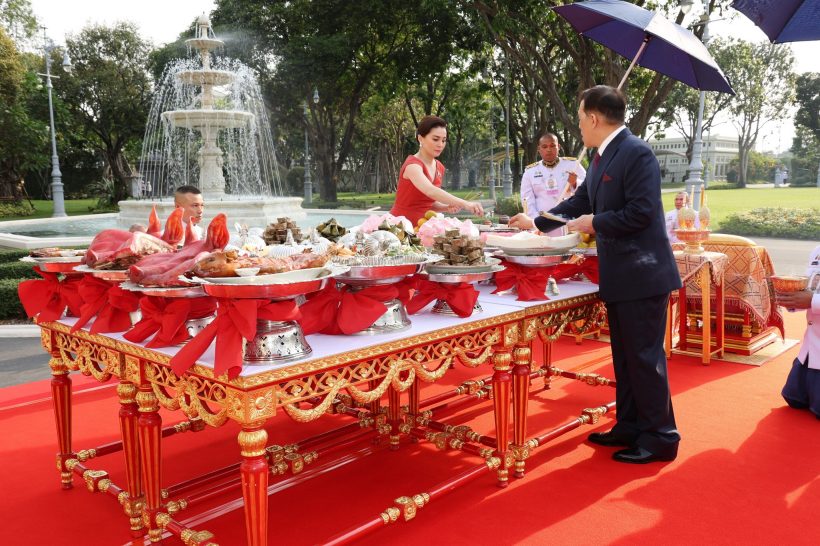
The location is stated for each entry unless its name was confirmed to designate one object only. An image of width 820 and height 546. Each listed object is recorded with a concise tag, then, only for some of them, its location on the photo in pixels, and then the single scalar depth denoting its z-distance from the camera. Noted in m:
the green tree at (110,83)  25.11
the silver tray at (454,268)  2.81
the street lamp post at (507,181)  21.99
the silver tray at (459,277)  2.77
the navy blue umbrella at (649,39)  3.70
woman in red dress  3.94
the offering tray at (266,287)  1.94
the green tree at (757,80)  26.98
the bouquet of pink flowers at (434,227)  3.23
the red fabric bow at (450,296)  2.78
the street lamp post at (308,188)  28.04
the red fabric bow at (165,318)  2.29
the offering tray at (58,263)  2.97
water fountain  11.55
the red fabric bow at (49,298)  3.00
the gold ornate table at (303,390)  2.04
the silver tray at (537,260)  3.21
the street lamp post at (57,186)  19.42
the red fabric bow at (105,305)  2.55
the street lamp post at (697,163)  12.12
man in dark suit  3.11
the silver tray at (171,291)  2.23
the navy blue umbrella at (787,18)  3.62
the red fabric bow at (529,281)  3.23
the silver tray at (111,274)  2.59
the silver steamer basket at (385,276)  2.43
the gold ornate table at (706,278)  5.33
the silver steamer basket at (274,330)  1.95
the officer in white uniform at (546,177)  6.30
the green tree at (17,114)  20.50
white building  50.75
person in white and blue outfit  3.82
